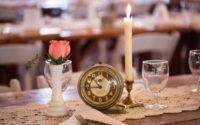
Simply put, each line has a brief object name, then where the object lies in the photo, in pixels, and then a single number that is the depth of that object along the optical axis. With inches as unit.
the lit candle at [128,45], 63.8
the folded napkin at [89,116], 57.3
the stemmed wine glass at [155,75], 63.3
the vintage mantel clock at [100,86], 61.4
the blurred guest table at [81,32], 136.8
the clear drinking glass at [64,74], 62.8
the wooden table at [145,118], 59.1
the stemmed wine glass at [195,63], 70.6
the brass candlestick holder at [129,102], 64.5
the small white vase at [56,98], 61.2
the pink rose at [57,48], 60.2
